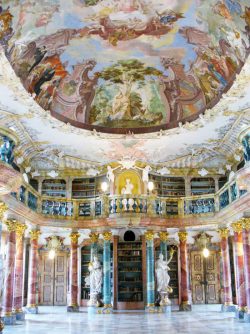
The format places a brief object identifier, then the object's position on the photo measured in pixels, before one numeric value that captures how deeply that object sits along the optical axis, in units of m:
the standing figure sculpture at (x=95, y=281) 20.32
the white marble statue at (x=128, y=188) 21.53
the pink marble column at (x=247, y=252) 15.80
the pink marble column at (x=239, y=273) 16.71
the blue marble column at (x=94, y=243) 21.20
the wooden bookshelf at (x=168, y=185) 22.95
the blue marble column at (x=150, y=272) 19.61
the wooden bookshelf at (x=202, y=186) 22.89
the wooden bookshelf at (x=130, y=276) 20.68
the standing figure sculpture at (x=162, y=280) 20.11
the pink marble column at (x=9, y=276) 15.77
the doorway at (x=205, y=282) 24.09
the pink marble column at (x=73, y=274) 20.67
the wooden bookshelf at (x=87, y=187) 22.98
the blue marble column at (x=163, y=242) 21.03
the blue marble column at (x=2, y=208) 14.47
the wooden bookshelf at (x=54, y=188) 22.94
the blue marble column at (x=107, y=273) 19.77
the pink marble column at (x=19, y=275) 17.30
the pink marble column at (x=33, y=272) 19.67
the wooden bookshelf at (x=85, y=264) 22.75
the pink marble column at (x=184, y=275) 20.45
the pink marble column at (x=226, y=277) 19.81
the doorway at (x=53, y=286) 24.47
